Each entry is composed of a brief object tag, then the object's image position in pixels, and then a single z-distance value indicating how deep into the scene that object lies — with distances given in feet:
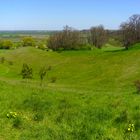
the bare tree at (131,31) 205.03
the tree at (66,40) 248.36
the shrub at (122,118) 18.06
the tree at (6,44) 286.08
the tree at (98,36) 273.44
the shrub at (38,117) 18.68
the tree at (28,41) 302.73
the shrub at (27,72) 110.44
